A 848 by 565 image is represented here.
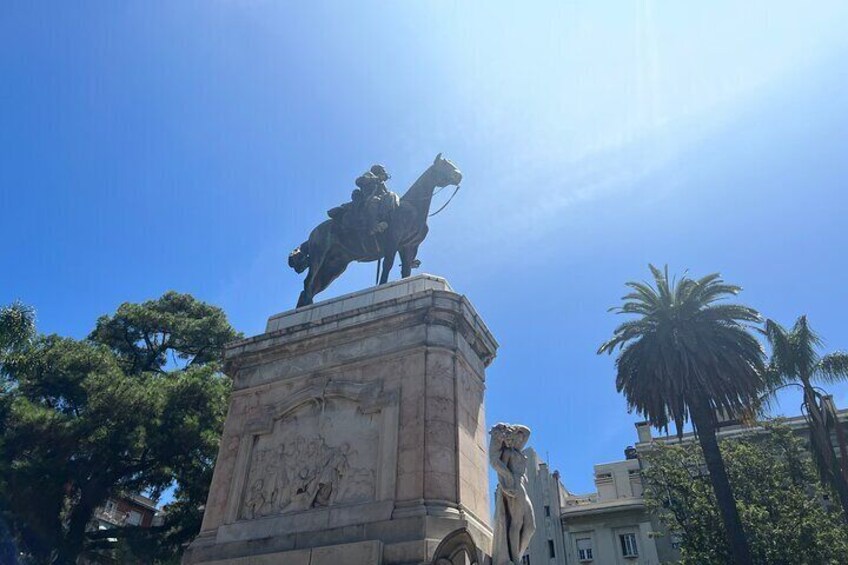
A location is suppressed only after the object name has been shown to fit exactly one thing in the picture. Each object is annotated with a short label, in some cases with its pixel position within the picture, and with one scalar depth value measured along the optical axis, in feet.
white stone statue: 27.43
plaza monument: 28.94
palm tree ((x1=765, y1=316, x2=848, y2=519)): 65.26
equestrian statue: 43.70
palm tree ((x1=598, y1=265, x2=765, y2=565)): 73.51
